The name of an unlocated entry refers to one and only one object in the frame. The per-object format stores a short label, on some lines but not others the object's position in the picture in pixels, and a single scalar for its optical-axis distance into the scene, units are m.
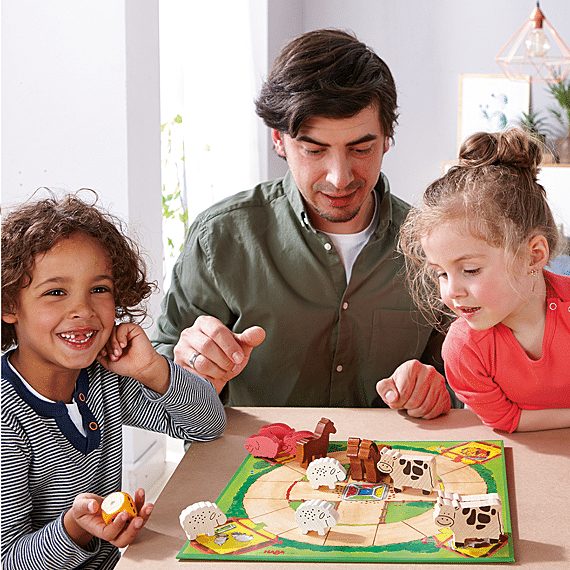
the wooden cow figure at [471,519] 0.76
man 1.42
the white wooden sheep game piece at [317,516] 0.80
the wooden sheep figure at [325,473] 0.92
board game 0.77
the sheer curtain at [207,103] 2.61
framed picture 4.00
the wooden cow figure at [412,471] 0.89
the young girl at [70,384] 0.95
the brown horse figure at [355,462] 0.95
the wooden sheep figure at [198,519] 0.81
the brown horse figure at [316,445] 0.99
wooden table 0.78
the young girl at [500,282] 1.05
